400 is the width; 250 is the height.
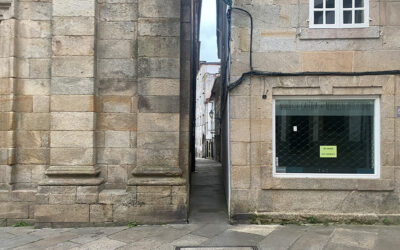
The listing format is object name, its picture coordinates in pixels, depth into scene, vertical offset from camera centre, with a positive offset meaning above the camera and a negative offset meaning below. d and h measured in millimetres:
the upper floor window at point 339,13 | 5844 +2181
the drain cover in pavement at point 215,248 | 4707 -1678
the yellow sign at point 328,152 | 6004 -347
